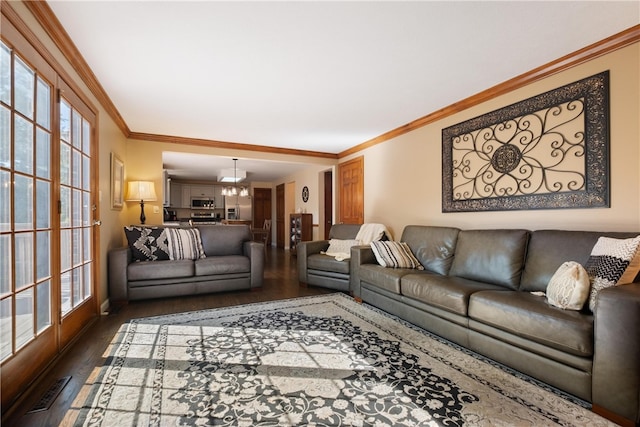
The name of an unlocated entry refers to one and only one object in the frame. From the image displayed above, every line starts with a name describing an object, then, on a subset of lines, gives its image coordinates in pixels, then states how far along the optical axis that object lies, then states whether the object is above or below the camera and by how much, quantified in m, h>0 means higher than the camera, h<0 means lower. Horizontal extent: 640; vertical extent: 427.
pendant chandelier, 7.95 +0.74
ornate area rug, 1.55 -1.03
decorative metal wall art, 2.42 +0.56
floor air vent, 1.61 -1.02
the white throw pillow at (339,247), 4.49 -0.49
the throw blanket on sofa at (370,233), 4.36 -0.27
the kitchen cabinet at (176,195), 10.00 +0.67
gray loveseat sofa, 3.54 -0.70
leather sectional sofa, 1.50 -0.63
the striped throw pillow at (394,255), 3.42 -0.47
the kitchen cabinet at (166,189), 7.93 +0.70
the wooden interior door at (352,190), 5.59 +0.46
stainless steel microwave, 10.30 +0.42
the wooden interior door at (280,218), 9.95 -0.11
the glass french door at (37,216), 1.64 +0.00
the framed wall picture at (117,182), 3.77 +0.44
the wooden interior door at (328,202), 7.41 +0.31
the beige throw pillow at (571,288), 1.81 -0.46
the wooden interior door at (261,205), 10.48 +0.32
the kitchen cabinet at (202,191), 10.34 +0.83
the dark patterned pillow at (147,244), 3.90 -0.37
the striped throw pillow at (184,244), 4.07 -0.39
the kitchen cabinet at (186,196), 10.16 +0.64
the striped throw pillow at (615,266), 1.80 -0.32
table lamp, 4.57 +0.37
